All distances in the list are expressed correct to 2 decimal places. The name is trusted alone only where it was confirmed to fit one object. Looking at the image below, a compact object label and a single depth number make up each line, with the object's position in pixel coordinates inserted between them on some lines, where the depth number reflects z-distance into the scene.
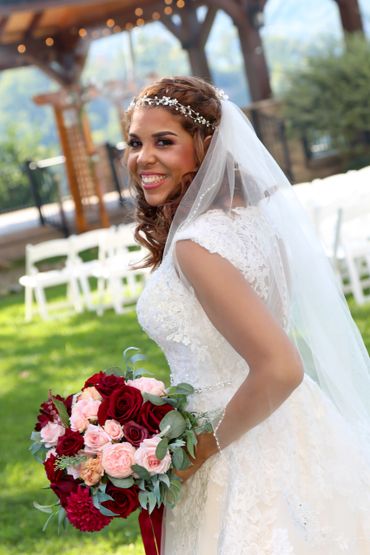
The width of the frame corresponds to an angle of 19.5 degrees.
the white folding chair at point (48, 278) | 11.76
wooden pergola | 17.89
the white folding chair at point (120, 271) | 11.05
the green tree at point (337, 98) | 20.36
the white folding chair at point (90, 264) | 11.21
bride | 2.77
